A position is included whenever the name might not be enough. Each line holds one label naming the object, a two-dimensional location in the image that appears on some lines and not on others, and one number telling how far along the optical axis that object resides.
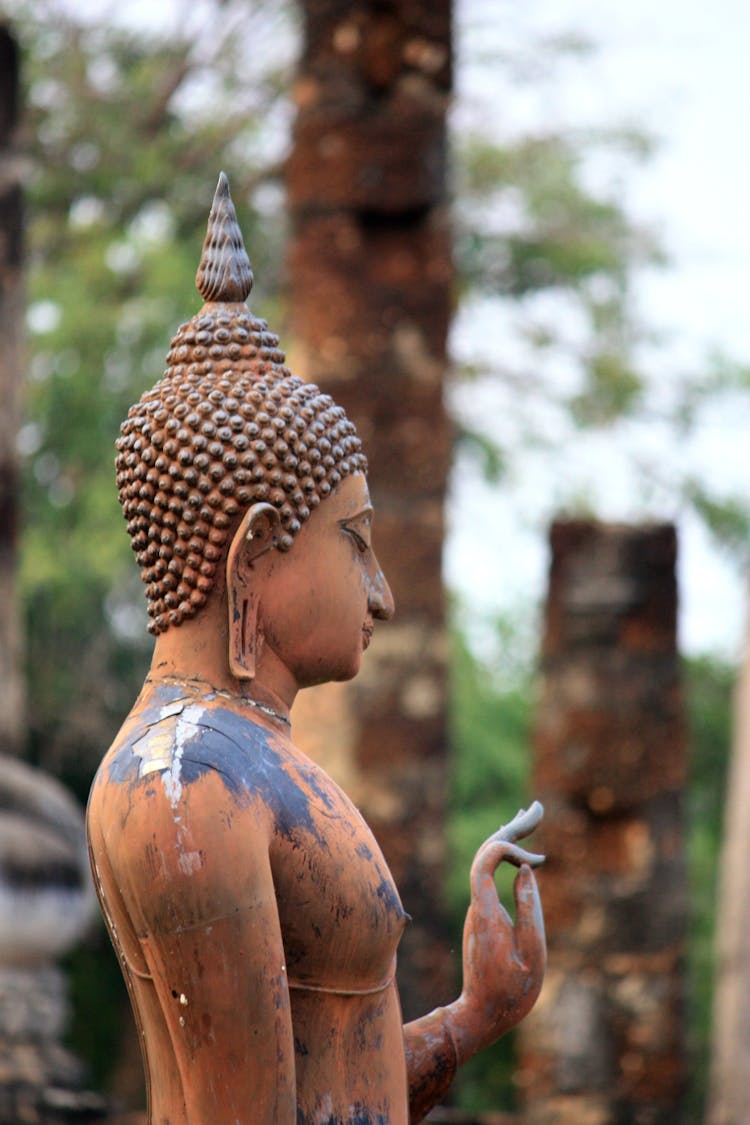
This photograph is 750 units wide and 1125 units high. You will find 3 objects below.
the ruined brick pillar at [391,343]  13.28
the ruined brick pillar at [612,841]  15.12
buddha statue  5.12
